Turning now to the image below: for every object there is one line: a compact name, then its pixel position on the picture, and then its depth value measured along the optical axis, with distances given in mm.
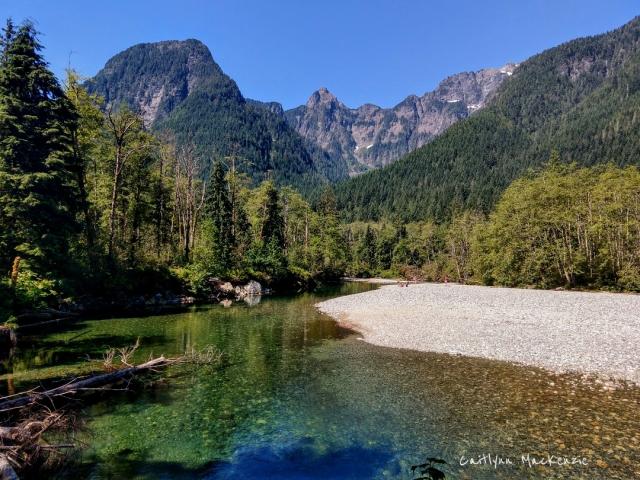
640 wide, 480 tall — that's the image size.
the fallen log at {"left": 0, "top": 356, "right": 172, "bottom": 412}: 9133
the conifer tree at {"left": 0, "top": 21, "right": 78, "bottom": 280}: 21094
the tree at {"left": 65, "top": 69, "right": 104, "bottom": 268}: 29188
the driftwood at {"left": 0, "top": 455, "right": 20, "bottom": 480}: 5703
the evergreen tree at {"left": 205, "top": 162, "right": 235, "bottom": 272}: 44434
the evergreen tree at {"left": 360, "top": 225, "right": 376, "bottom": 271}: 106875
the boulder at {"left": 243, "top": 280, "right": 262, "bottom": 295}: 45094
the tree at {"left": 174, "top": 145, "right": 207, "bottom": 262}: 42062
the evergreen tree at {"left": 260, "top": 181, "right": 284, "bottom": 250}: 60062
